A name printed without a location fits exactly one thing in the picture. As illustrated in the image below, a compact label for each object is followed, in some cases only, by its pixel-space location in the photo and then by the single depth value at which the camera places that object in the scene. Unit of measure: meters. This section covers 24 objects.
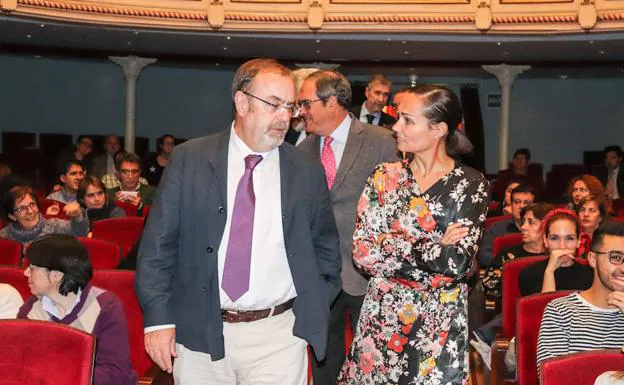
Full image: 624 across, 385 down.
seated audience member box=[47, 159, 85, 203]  8.65
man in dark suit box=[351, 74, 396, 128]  7.29
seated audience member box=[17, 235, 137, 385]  3.48
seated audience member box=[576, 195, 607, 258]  6.39
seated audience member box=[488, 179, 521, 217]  8.20
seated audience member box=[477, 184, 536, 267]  6.53
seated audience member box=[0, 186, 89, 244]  6.43
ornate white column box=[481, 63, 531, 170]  15.66
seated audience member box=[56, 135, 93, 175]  13.16
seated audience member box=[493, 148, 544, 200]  13.08
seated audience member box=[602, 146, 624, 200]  13.45
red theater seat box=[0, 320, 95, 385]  3.09
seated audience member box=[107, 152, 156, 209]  8.84
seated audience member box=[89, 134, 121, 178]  13.40
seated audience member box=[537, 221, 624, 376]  3.53
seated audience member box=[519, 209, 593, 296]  4.78
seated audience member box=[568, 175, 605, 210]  7.26
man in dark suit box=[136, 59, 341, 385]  2.92
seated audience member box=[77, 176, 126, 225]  7.65
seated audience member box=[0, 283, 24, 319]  3.85
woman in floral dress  3.07
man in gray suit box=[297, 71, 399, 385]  4.34
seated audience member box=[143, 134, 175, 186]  13.85
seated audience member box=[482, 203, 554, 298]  5.54
